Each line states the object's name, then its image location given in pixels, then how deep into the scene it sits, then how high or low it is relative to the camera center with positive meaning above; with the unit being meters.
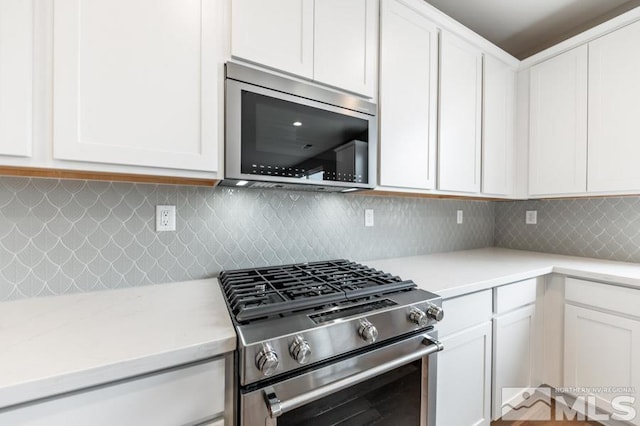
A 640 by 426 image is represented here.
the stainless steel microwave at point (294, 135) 1.11 +0.33
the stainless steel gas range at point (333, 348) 0.80 -0.44
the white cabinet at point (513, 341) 1.56 -0.74
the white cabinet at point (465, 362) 1.32 -0.73
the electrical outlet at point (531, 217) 2.50 -0.03
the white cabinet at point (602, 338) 1.52 -0.70
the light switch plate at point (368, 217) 1.91 -0.03
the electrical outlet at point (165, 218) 1.29 -0.04
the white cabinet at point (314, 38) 1.13 +0.76
